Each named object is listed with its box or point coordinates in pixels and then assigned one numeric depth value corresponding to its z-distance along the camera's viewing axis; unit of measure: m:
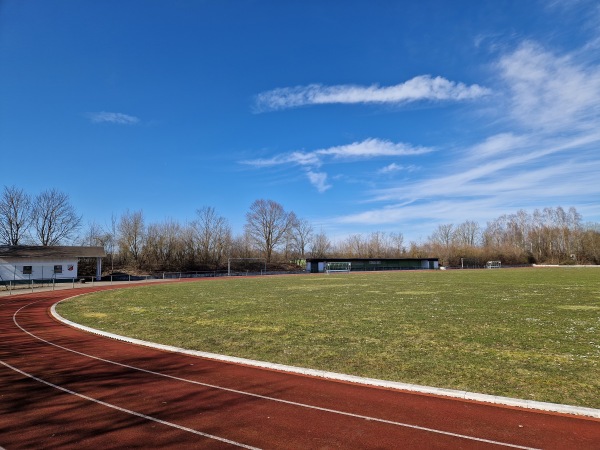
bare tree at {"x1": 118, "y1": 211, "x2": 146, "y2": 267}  78.75
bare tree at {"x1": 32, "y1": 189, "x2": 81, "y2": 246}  73.38
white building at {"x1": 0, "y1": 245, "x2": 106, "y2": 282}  47.12
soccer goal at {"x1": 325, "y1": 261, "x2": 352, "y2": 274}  84.83
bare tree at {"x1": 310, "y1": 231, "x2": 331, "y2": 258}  126.36
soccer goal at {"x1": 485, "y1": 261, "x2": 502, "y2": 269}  117.39
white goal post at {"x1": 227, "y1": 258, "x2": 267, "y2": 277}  87.89
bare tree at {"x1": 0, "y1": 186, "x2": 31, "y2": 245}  70.06
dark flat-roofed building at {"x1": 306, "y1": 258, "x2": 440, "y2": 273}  88.75
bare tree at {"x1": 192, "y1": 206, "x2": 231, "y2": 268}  90.03
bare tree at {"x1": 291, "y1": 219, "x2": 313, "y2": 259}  117.75
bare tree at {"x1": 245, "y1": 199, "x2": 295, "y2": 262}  110.31
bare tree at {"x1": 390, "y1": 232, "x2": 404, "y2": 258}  141.50
